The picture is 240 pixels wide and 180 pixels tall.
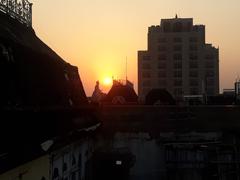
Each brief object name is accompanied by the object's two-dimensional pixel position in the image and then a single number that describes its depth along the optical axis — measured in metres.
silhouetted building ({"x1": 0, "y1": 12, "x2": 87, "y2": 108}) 10.93
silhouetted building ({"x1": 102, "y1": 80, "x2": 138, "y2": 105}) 44.54
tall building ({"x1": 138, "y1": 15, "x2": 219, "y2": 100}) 130.12
